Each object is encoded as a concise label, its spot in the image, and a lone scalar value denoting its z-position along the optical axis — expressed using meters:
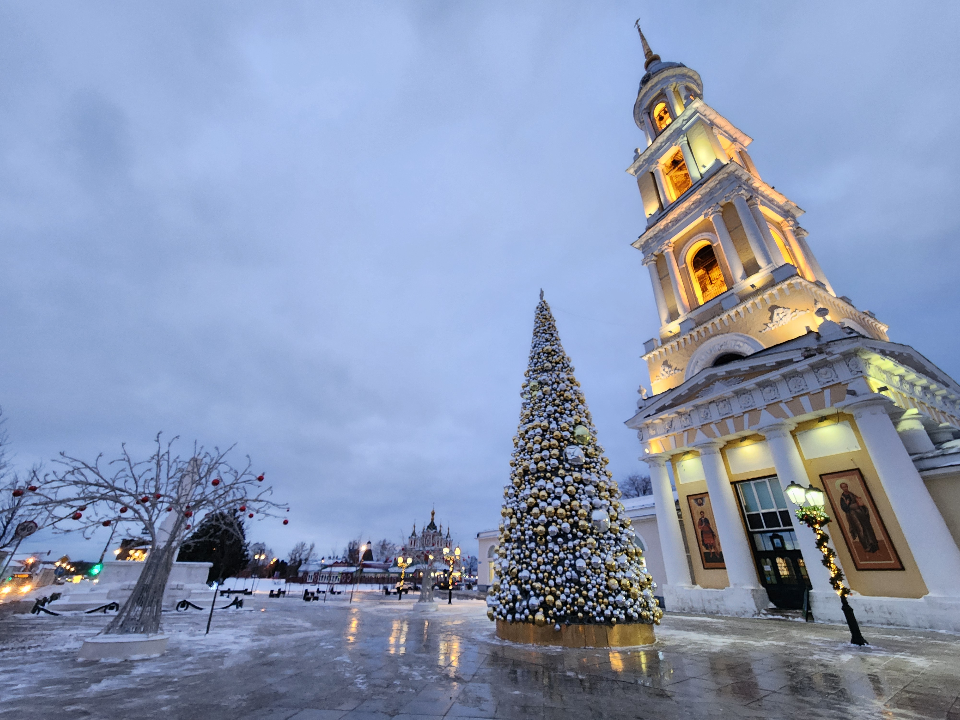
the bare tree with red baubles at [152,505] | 7.55
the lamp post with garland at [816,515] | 9.92
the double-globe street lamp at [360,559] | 61.49
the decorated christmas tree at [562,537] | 8.80
